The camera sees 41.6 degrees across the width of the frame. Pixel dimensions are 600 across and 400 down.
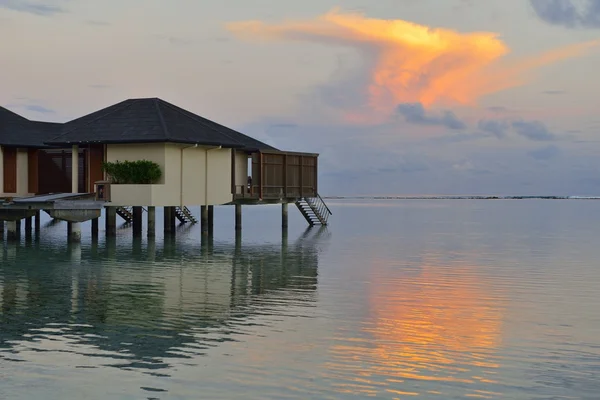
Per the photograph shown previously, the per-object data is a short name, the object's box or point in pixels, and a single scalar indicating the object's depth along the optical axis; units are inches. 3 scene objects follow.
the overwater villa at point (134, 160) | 1473.9
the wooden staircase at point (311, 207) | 2177.7
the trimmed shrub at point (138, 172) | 1467.8
